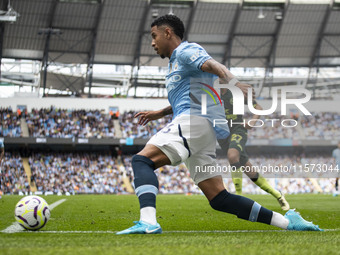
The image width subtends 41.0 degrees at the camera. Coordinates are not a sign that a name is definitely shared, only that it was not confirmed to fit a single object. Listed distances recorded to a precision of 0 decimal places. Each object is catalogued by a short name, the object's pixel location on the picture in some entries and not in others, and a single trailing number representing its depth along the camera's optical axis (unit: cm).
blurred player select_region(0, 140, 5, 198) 1310
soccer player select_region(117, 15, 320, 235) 387
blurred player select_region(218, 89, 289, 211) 772
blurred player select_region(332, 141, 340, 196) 1625
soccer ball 434
